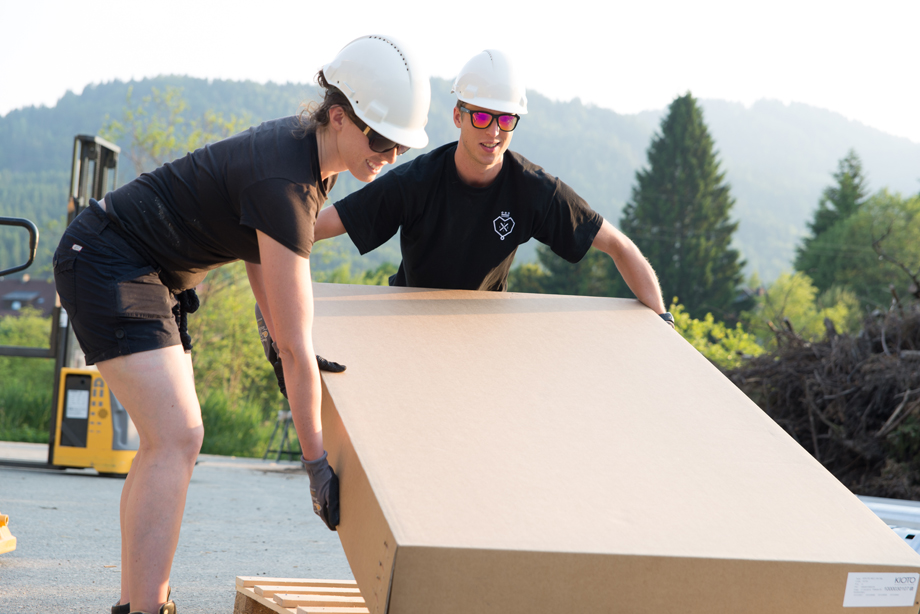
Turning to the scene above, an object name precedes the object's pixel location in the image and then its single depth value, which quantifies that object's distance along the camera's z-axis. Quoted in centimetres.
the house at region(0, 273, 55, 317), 4609
